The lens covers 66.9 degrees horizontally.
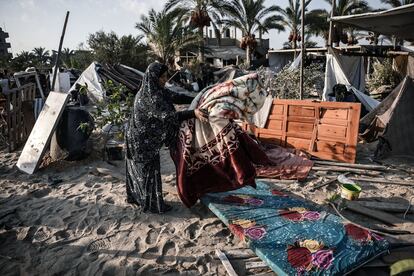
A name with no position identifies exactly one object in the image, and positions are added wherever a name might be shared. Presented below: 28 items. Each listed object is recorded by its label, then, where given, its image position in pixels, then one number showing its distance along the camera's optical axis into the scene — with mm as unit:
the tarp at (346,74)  7789
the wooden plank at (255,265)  2783
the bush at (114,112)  5467
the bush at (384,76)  12625
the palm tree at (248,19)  20797
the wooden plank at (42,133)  5293
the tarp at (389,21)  4898
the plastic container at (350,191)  4086
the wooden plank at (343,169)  5041
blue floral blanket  2580
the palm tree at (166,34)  17672
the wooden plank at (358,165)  5148
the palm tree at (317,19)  22703
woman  3391
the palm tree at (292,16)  23281
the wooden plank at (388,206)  3785
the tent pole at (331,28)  8544
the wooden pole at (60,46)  5795
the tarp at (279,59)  20156
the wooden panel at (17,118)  6359
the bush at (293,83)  9266
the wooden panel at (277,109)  6114
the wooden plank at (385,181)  4573
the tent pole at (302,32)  6656
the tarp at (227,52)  26592
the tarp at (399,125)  5664
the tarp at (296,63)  12465
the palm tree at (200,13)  19795
